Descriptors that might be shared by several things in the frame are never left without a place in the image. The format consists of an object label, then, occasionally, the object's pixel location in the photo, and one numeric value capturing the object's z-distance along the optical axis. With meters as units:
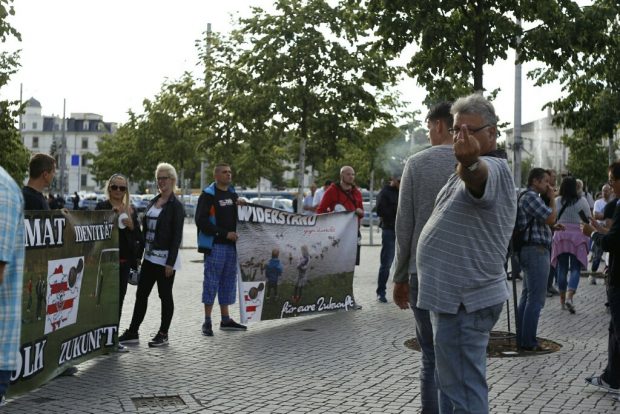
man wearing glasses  3.98
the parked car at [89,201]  63.75
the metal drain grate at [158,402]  6.57
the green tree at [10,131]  21.18
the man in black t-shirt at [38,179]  7.26
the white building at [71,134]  159.25
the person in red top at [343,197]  12.98
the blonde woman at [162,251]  9.52
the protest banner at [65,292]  6.79
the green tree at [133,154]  33.06
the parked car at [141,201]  60.66
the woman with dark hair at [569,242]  12.93
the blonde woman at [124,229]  9.21
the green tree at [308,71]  19.78
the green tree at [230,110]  20.16
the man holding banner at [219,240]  10.34
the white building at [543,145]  157.62
